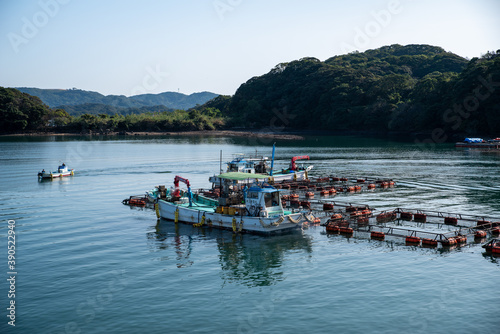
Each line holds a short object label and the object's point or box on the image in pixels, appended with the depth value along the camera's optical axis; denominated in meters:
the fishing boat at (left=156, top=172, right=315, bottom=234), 45.72
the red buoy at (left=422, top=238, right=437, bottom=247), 41.28
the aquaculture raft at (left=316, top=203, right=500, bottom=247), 42.44
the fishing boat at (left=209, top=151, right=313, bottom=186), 76.75
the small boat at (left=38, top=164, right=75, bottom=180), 90.75
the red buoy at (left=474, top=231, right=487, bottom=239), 43.13
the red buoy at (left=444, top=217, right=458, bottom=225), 48.96
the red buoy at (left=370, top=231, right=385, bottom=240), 43.97
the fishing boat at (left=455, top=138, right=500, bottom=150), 139.30
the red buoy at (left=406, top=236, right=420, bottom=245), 42.19
